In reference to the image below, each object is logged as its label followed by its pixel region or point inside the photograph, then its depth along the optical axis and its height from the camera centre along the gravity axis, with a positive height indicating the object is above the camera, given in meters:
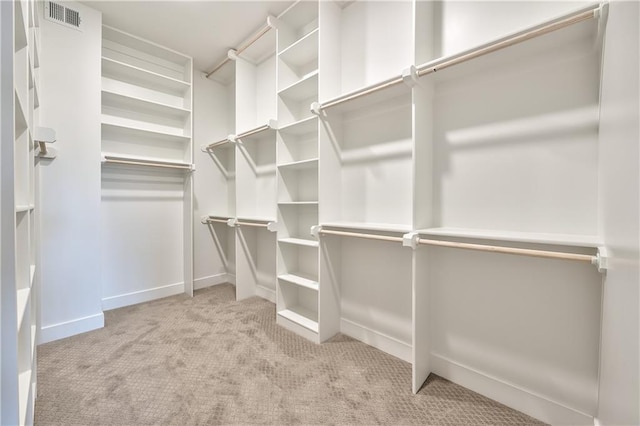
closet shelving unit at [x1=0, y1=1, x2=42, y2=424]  0.71 -0.07
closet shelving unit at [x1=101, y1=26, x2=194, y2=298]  2.79 +0.77
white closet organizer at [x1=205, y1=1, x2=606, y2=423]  1.29 +0.11
